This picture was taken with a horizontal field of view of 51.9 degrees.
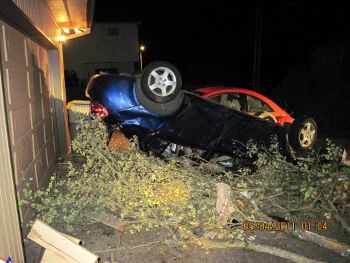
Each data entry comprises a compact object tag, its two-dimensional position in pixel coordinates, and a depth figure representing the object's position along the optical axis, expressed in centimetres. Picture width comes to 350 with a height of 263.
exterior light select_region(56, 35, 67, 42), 854
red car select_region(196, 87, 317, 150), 610
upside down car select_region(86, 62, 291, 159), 506
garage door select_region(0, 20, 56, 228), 402
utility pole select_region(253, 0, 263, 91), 1633
